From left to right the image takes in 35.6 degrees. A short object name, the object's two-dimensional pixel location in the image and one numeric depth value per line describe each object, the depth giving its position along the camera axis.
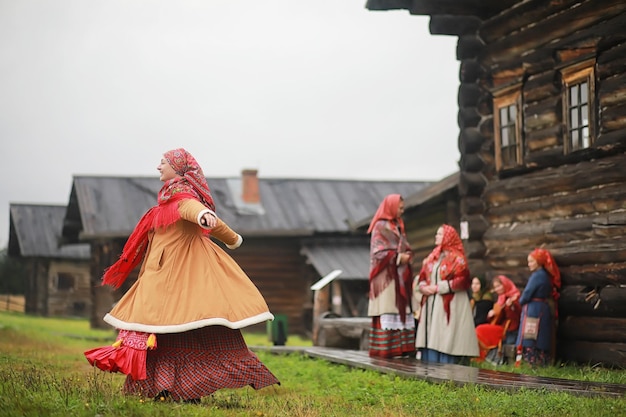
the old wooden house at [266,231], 27.31
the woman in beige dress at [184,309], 7.51
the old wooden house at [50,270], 39.59
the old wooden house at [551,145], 10.98
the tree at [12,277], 43.38
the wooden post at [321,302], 17.11
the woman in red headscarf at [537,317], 11.36
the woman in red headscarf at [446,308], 11.27
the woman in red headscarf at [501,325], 12.34
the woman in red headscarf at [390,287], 11.77
